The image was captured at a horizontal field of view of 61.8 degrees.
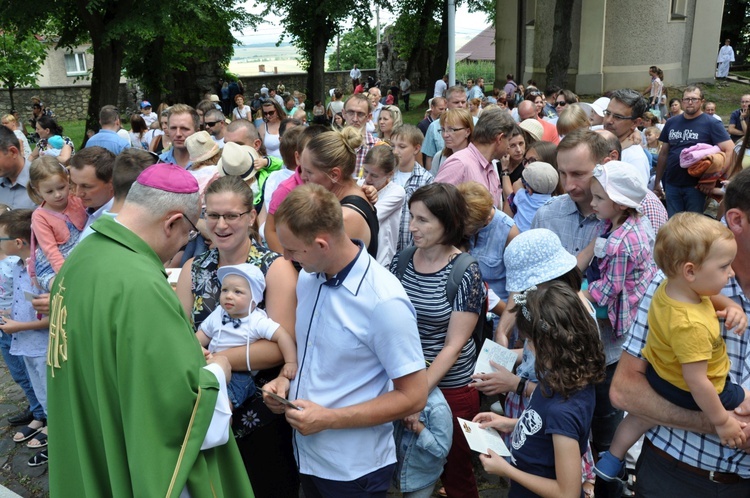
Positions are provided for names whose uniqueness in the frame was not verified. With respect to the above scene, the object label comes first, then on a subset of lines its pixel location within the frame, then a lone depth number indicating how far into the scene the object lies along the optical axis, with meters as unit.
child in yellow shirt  2.22
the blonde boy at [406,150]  6.20
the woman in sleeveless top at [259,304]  3.04
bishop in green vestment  2.13
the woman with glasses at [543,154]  5.68
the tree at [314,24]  27.35
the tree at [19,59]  21.42
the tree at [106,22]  15.07
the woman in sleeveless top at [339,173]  3.61
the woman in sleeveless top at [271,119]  9.00
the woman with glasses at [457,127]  6.02
